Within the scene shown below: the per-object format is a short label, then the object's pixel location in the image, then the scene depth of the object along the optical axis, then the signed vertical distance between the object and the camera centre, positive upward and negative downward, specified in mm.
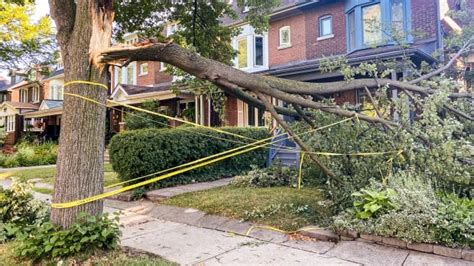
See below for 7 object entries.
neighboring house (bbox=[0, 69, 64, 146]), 29948 +3474
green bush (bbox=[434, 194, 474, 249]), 4164 -991
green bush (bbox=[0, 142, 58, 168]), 17406 -539
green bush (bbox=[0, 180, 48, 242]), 5148 -944
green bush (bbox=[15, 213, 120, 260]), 3934 -1061
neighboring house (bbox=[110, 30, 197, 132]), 18766 +3248
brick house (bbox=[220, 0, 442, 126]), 11859 +4625
